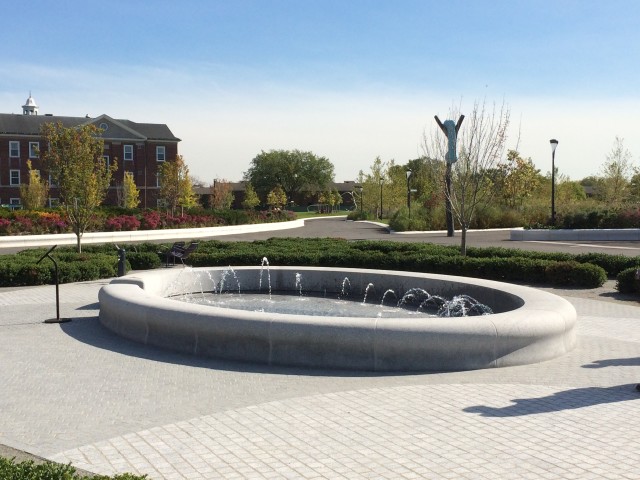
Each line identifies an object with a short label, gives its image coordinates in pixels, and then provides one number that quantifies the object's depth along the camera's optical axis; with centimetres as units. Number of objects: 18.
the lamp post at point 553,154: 3681
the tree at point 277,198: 9088
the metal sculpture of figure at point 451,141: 2770
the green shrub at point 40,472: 440
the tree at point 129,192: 6294
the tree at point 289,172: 10619
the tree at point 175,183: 5200
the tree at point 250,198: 8514
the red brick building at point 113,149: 7006
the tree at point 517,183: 5466
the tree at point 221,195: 7700
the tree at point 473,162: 2215
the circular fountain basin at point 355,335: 894
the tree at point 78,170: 2417
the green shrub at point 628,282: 1621
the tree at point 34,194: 5191
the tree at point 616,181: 5406
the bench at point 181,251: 2202
